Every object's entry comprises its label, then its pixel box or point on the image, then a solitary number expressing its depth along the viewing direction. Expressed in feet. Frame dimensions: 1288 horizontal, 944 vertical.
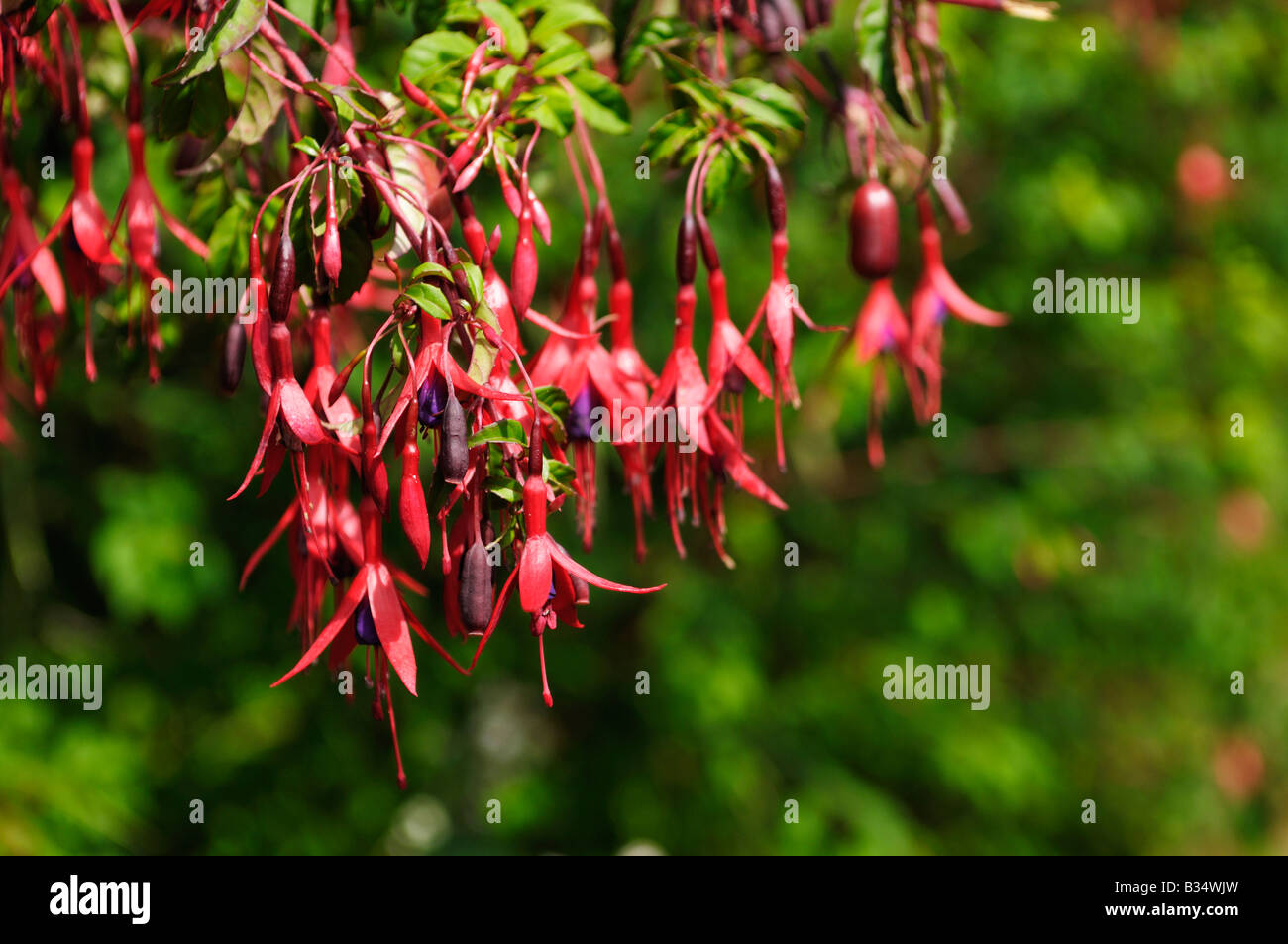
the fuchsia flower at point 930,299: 2.68
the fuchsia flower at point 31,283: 2.40
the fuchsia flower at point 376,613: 2.20
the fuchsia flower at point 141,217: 2.42
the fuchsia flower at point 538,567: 2.16
